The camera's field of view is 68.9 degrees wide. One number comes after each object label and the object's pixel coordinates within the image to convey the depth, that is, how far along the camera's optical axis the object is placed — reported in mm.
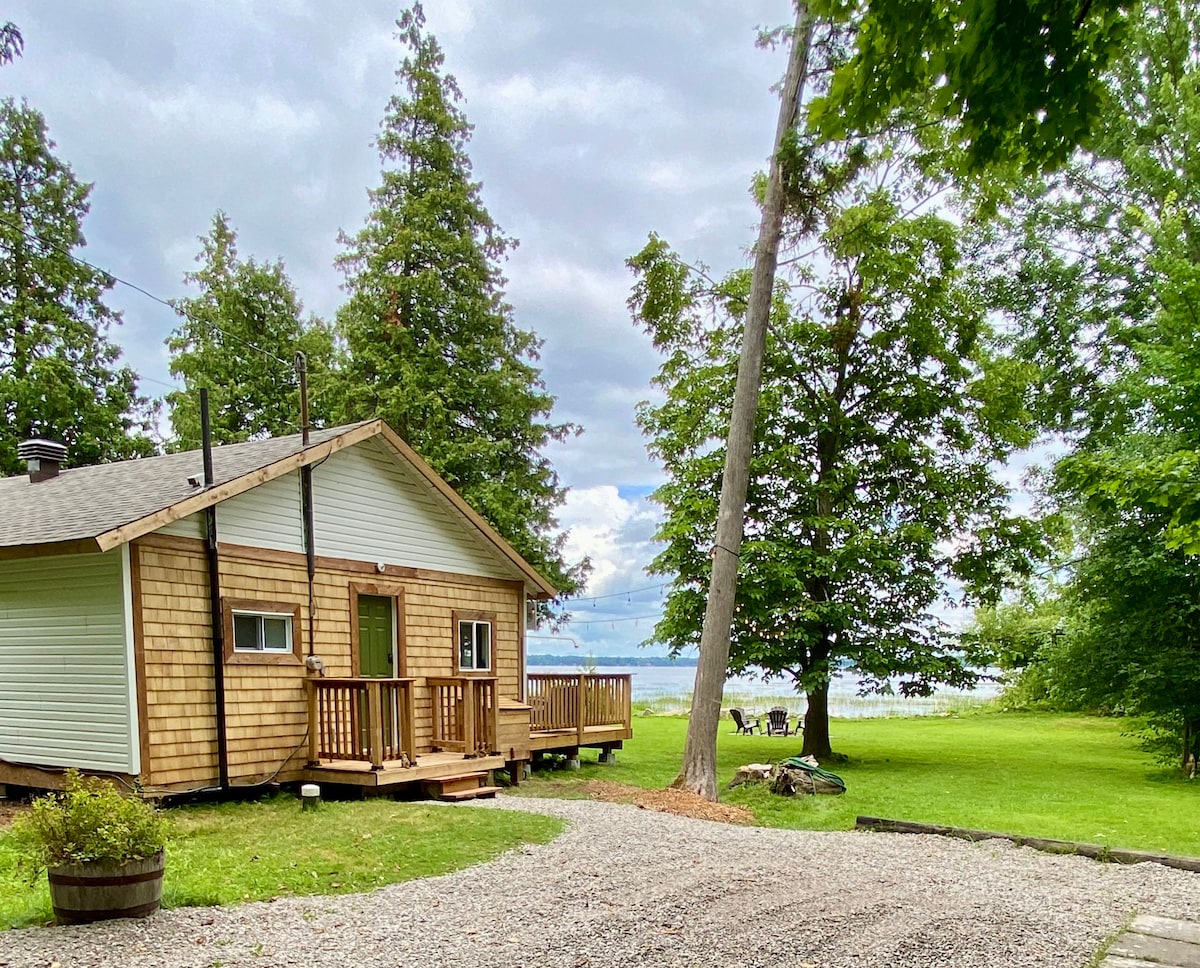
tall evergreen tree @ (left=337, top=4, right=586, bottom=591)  20562
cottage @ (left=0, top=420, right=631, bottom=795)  8766
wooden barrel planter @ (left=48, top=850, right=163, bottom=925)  4609
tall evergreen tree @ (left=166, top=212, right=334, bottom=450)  23188
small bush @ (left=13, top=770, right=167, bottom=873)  4598
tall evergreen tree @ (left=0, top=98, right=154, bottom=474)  19969
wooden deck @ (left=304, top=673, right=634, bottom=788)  9703
